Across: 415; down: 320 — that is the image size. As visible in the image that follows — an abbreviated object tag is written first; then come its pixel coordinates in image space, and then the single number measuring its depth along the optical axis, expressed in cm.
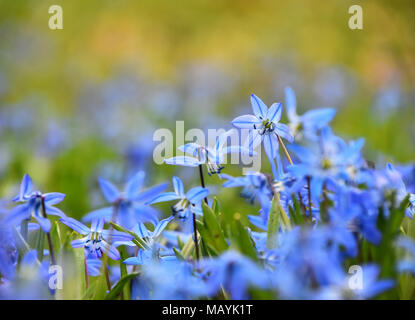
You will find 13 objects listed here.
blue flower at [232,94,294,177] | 78
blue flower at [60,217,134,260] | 78
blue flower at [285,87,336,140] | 77
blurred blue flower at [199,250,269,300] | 72
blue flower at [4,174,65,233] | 76
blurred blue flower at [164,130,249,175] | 78
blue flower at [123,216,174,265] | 77
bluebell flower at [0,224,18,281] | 76
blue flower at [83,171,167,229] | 73
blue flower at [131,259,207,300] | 74
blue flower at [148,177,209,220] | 77
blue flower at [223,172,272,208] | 78
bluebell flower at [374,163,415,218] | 75
